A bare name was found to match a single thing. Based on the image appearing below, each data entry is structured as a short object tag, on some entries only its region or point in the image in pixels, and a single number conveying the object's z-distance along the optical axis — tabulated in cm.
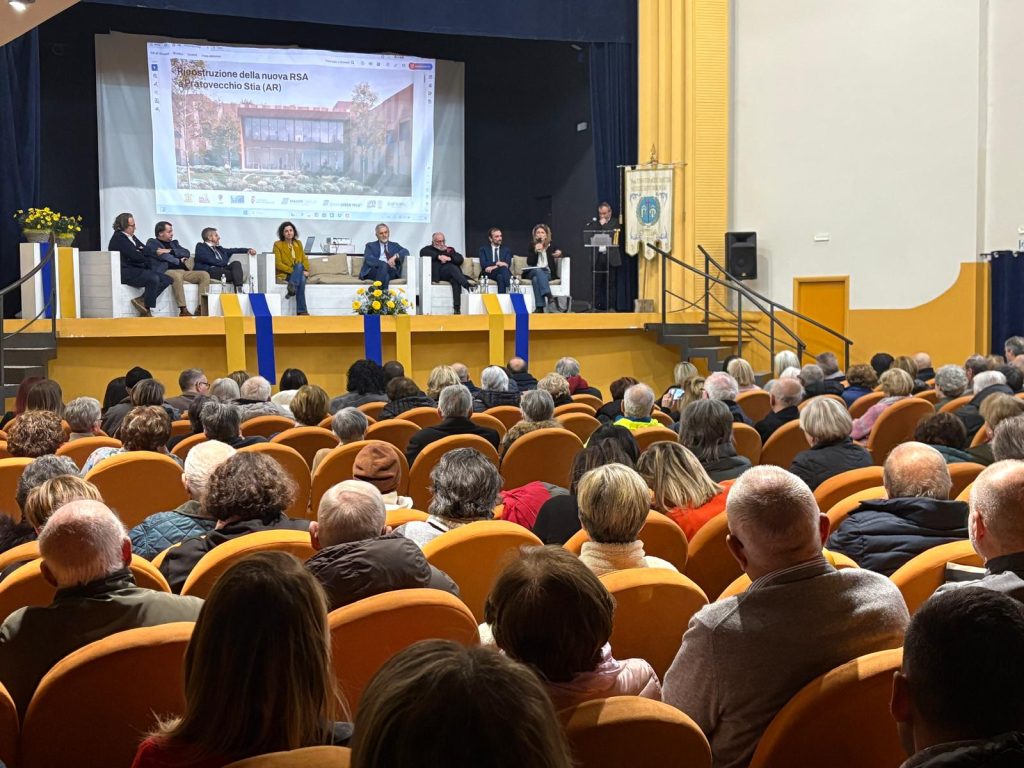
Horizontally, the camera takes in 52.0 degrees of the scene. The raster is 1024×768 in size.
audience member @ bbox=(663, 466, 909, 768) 187
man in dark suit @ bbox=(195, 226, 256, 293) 1123
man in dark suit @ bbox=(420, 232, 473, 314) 1214
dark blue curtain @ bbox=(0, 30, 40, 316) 1027
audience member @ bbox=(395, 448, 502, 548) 321
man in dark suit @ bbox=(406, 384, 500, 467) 513
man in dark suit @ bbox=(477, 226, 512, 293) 1230
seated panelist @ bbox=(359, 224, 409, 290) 1177
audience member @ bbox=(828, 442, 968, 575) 280
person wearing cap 375
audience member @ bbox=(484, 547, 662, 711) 170
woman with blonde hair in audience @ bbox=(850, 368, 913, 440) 589
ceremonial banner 1200
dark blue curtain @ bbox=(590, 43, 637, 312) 1238
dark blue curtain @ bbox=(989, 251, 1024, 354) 1077
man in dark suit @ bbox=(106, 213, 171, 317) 1048
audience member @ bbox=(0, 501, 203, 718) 208
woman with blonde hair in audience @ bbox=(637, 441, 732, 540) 334
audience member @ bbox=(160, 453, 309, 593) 297
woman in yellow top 1140
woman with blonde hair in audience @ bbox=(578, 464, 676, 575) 261
